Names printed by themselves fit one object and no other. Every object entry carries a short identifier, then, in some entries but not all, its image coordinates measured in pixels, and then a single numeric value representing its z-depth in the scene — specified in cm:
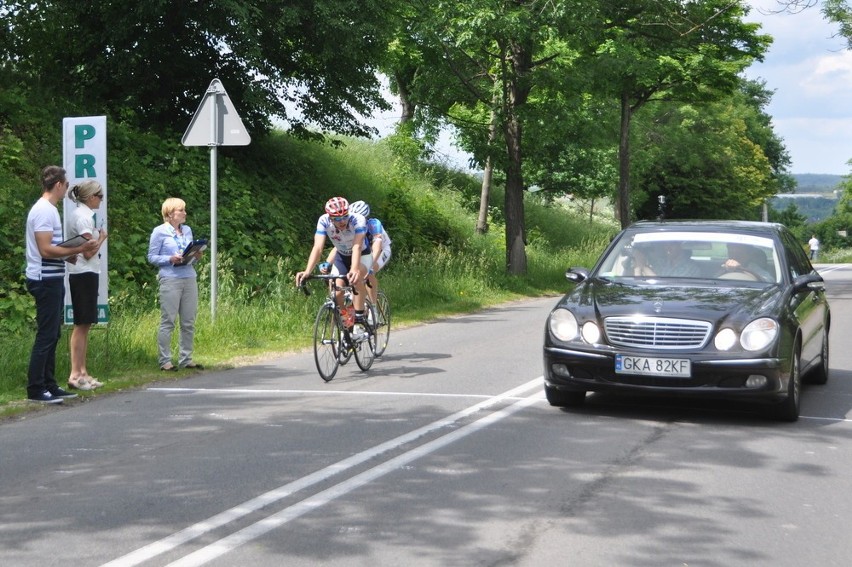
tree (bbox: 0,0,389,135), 1944
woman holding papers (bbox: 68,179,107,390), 963
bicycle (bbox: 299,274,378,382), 1075
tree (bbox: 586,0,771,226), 2694
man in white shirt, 903
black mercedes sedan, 822
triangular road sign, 1355
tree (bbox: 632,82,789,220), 6200
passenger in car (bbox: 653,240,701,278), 959
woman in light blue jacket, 1099
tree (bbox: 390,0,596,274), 2269
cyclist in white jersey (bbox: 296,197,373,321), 1094
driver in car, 945
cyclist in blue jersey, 1145
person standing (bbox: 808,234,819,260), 6381
